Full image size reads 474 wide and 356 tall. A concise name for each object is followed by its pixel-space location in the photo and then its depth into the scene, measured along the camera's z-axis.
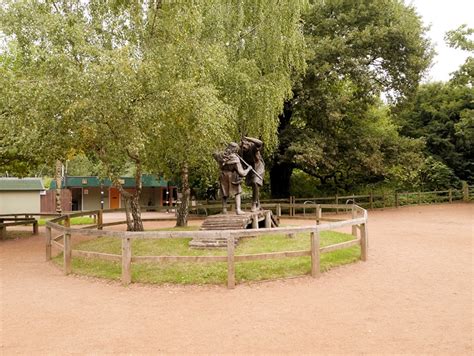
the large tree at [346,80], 21.97
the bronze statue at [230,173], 11.09
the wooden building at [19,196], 25.73
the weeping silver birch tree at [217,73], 10.31
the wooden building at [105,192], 33.91
